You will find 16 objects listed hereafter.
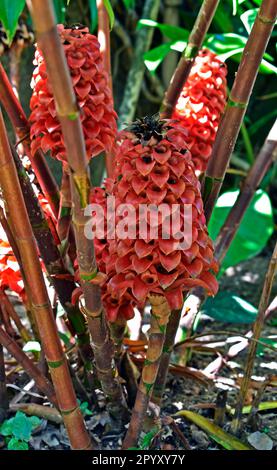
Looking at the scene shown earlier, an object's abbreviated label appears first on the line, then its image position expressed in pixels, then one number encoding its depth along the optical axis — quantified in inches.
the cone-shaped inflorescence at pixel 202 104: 53.1
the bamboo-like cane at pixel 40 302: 36.1
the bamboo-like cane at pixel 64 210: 45.4
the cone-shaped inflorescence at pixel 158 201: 35.5
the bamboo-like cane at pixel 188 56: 46.5
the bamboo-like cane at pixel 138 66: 97.8
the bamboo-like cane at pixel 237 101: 38.2
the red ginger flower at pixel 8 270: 49.5
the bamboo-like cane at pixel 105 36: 52.4
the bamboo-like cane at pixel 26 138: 42.8
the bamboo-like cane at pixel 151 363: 37.7
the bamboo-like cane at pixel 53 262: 42.8
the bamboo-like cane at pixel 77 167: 25.1
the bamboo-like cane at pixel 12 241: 44.4
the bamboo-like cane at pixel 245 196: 53.7
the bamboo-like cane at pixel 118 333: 45.9
